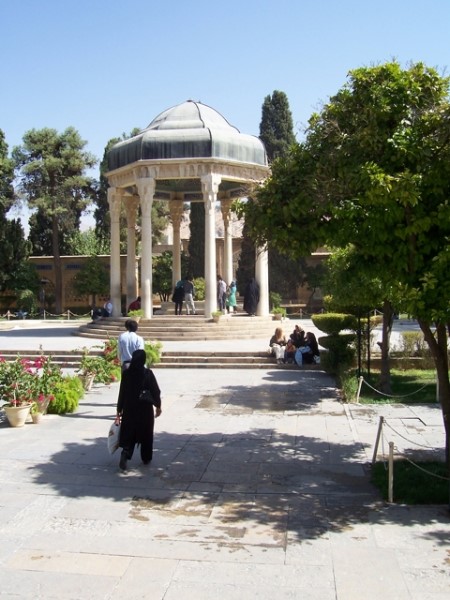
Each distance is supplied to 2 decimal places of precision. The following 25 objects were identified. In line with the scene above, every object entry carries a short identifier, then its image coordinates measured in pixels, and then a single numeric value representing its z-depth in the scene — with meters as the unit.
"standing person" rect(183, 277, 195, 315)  23.36
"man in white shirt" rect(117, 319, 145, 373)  8.78
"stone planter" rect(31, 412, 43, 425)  9.64
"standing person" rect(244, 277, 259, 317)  22.91
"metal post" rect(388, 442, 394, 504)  5.98
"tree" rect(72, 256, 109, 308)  36.81
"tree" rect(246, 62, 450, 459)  5.67
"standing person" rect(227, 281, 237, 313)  24.41
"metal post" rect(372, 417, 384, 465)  7.06
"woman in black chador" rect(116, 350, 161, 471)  7.25
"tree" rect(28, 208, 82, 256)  42.38
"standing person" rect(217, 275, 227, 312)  23.87
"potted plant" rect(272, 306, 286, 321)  22.66
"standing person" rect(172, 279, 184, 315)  23.34
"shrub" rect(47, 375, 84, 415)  10.24
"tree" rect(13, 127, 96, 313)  37.47
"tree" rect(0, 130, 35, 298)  35.44
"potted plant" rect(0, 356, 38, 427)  9.36
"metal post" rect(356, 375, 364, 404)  11.14
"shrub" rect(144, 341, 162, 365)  13.46
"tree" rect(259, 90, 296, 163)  41.44
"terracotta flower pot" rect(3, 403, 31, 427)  9.31
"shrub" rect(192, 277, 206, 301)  29.02
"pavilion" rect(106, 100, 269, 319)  20.94
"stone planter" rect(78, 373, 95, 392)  12.34
